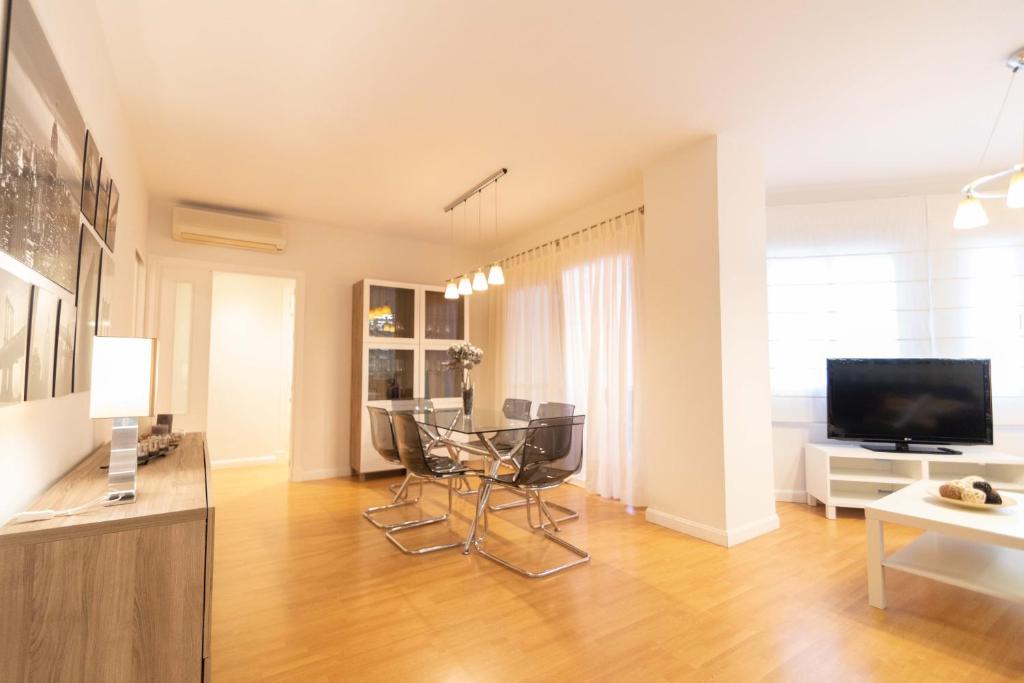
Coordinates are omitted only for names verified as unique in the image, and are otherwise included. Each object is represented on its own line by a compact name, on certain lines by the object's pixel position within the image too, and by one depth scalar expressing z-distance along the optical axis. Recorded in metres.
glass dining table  2.95
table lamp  1.39
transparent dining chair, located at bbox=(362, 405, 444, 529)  3.37
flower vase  3.64
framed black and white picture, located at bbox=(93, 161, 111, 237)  2.05
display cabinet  4.82
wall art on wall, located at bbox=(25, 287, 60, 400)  1.28
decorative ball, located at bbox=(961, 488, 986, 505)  2.22
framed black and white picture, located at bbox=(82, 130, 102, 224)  1.81
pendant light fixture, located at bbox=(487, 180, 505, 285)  3.47
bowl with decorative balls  2.22
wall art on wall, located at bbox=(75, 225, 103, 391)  1.76
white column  3.08
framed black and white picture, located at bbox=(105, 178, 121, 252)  2.32
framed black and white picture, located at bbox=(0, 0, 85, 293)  1.09
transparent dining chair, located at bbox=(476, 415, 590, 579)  2.68
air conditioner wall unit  4.25
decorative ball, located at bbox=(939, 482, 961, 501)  2.32
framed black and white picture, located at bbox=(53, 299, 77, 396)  1.51
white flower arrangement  3.67
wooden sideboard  1.08
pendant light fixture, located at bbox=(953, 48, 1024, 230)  2.32
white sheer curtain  3.89
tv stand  3.41
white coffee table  2.02
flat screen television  3.49
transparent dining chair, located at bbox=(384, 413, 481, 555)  2.96
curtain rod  3.81
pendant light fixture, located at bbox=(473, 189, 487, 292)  3.61
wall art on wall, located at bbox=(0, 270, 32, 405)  1.09
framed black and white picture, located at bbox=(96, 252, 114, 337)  2.14
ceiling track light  3.49
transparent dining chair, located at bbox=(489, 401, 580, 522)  3.75
